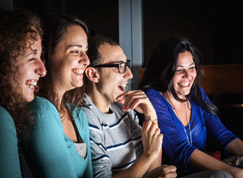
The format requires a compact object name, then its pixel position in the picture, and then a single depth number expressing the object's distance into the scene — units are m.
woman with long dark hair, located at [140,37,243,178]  1.67
